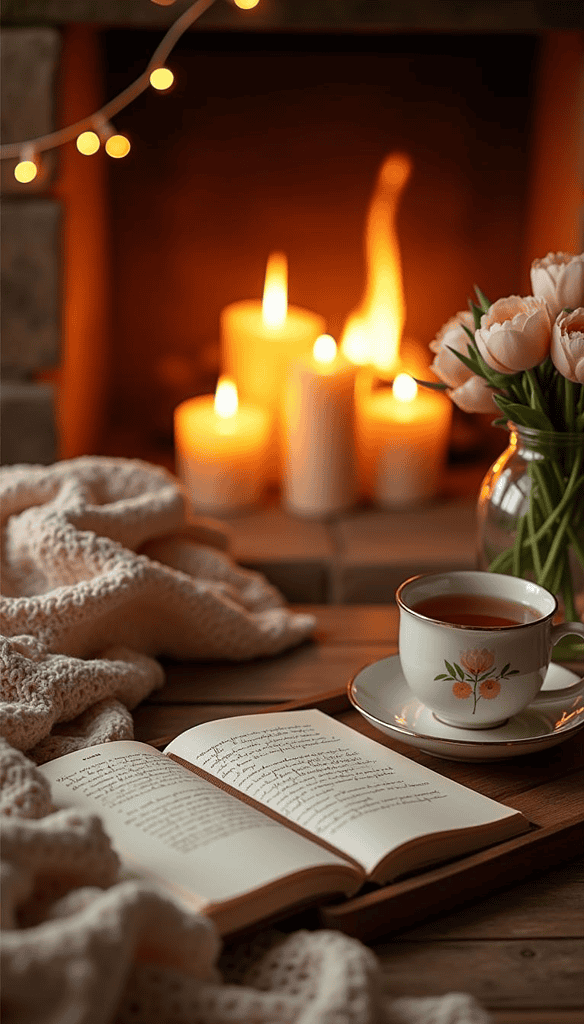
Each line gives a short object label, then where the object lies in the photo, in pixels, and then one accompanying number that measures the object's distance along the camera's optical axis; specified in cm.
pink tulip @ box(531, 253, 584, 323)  86
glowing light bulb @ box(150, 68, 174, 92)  132
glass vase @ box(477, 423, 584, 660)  92
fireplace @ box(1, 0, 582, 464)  167
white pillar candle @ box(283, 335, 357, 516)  151
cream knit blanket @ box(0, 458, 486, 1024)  53
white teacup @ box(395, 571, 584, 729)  79
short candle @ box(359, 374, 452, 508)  159
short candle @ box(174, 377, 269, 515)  154
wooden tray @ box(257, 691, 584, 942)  66
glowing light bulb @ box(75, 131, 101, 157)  137
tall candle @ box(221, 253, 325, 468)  162
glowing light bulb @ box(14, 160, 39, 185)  141
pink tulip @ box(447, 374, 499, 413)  93
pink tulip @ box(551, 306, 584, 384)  82
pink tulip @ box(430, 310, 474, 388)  93
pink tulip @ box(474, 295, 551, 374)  84
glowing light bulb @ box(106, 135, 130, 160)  128
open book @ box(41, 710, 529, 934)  64
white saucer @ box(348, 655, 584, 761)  80
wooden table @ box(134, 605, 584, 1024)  62
